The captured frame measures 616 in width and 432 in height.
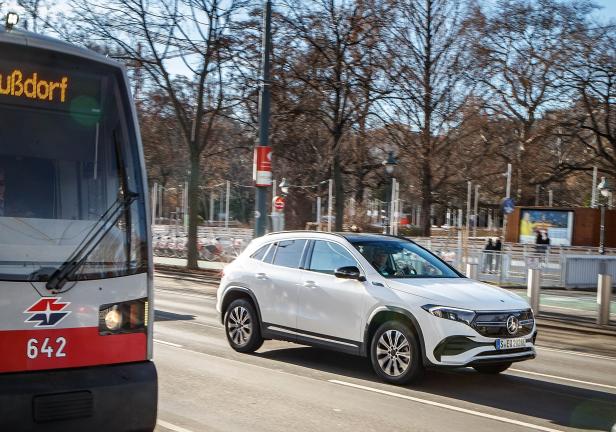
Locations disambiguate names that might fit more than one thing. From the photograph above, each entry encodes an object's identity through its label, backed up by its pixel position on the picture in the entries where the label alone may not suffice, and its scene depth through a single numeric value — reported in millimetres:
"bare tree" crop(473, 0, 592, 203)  40156
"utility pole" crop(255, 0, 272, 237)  21141
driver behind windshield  9070
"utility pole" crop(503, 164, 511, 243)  39156
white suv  8133
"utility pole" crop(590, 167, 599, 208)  41881
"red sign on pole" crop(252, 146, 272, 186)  20766
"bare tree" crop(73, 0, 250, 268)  26891
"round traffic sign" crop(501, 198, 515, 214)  30484
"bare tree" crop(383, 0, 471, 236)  36344
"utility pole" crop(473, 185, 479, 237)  46716
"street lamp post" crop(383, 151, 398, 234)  26422
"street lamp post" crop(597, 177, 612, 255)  33462
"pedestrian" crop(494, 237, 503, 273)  24719
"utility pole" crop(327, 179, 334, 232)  35497
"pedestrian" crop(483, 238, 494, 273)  24891
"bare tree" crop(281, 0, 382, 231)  28078
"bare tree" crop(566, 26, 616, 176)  38500
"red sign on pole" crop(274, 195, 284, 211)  31969
